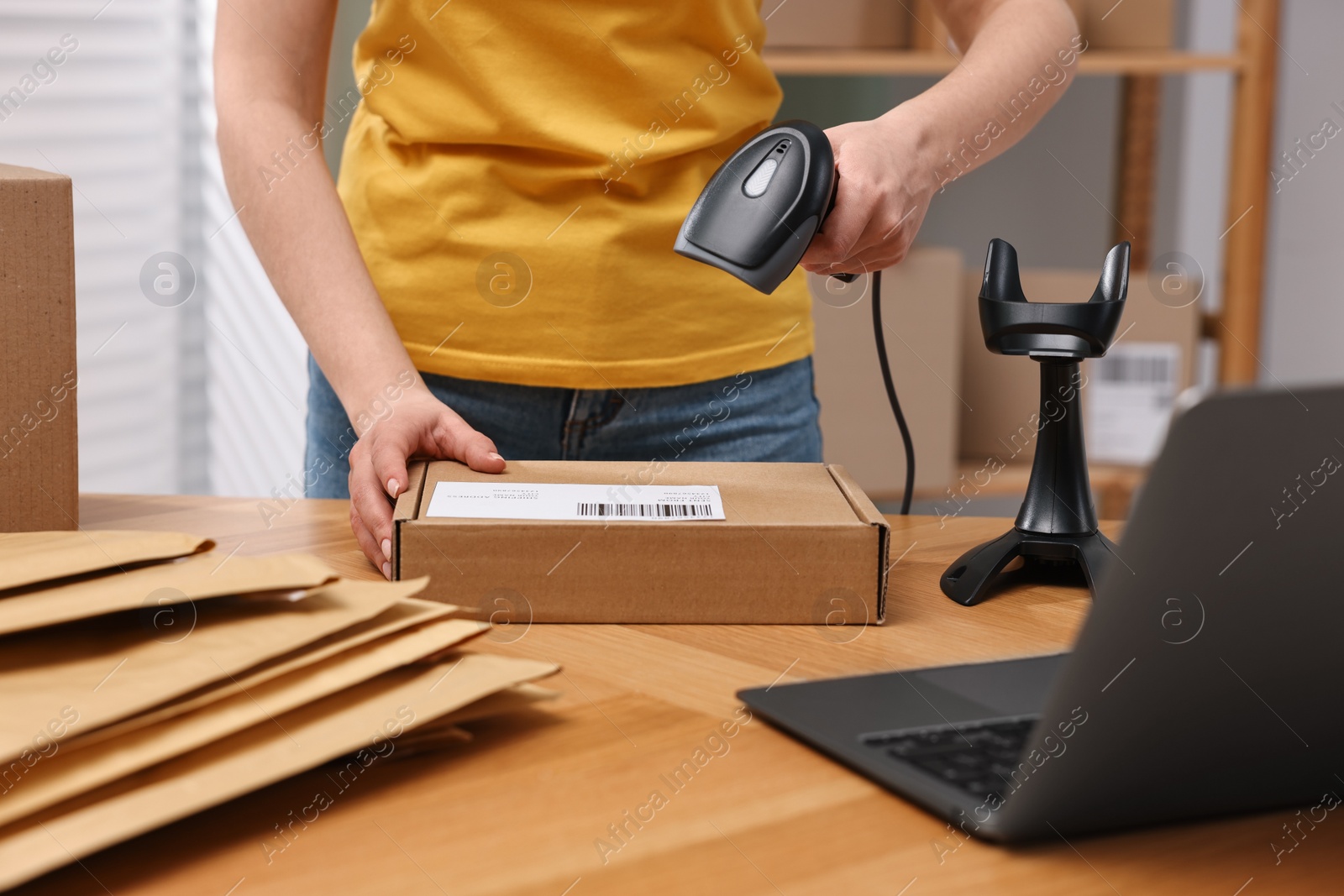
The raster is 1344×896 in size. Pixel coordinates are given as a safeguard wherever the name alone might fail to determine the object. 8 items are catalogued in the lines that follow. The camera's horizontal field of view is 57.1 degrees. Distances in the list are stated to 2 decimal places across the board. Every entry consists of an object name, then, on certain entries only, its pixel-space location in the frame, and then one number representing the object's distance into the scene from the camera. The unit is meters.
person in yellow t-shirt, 0.94
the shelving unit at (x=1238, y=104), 1.94
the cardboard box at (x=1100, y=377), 2.05
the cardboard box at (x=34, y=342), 0.79
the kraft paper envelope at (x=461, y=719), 0.48
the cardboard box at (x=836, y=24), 1.96
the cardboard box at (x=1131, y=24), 1.95
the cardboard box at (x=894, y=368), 1.97
